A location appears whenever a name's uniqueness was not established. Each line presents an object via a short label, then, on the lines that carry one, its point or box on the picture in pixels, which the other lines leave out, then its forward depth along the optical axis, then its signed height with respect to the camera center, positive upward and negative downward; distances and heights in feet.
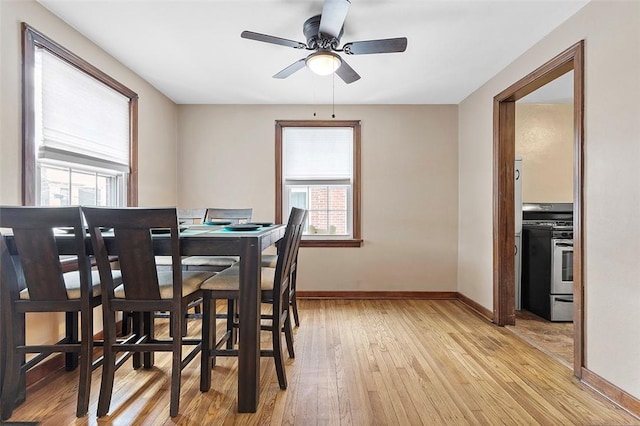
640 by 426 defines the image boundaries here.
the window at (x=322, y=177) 13.50 +1.39
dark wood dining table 5.65 -1.13
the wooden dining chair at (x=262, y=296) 6.16 -1.61
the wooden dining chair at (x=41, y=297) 5.38 -1.48
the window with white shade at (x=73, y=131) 6.80 +1.95
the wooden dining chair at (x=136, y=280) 5.17 -1.16
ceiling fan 6.79 +3.66
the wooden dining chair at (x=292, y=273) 8.81 -1.67
